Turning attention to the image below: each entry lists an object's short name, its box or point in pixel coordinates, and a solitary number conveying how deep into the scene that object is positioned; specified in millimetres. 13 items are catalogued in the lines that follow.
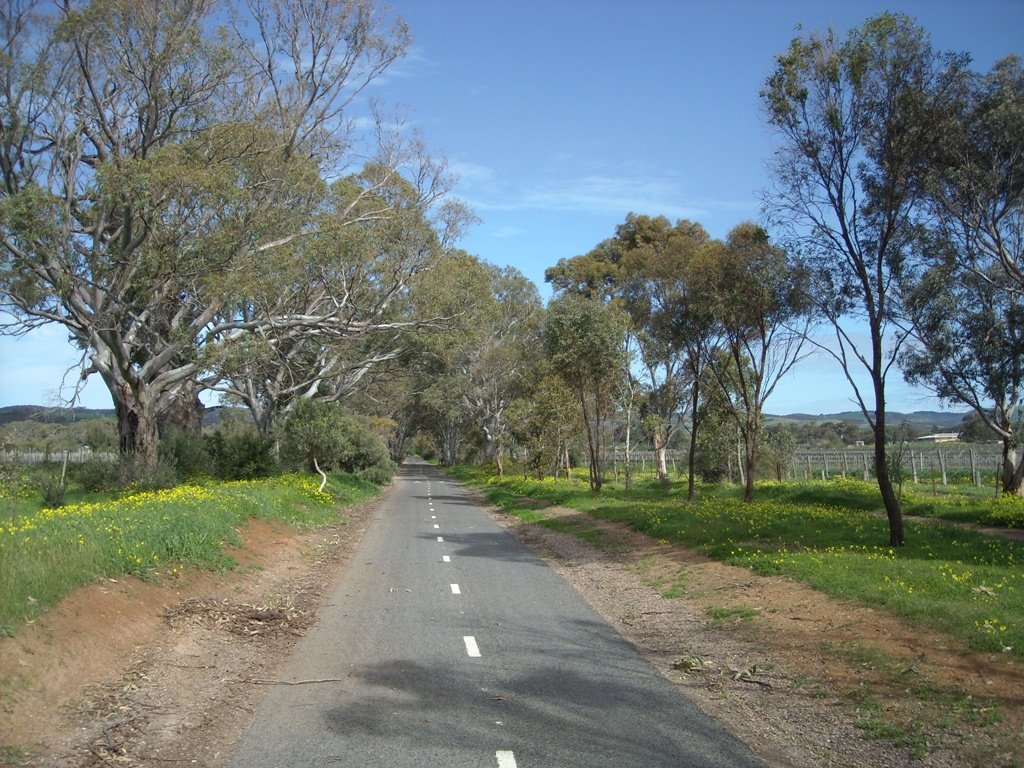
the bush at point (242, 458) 34531
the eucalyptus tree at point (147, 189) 20812
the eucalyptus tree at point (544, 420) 40875
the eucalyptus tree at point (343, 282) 27250
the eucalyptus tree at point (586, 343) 31578
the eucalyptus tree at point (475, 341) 33812
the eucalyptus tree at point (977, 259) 14695
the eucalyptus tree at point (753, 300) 22859
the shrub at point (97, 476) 24875
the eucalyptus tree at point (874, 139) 13875
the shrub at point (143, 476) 23656
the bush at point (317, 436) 34688
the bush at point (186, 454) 29500
